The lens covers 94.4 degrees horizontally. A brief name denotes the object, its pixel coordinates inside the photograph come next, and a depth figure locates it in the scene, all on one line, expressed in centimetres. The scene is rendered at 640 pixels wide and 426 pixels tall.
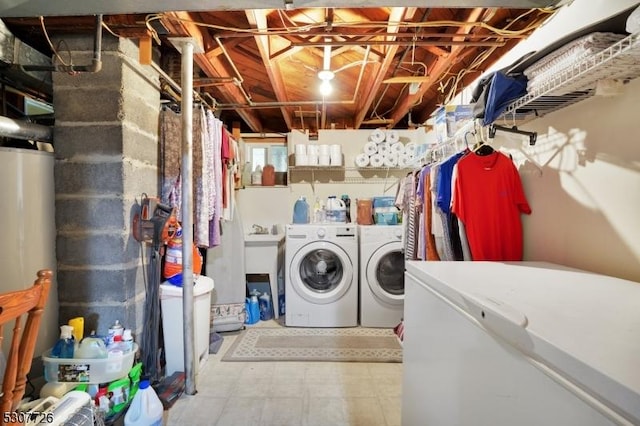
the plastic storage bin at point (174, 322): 191
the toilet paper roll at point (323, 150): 342
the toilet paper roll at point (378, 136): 348
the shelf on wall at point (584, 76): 87
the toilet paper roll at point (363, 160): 348
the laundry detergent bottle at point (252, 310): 295
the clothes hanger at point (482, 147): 162
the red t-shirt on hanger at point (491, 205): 154
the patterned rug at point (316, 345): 229
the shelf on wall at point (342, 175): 364
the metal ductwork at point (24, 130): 145
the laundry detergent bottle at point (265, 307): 309
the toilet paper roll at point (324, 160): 341
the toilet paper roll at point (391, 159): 347
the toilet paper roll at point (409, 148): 342
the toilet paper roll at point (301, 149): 342
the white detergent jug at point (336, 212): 333
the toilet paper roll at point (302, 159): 342
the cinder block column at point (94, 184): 164
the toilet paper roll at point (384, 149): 347
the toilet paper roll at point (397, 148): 346
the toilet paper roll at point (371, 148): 347
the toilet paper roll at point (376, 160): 347
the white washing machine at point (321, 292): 283
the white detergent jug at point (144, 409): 146
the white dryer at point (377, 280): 284
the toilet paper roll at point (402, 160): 344
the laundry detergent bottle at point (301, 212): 351
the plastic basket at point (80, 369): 140
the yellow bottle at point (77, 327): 154
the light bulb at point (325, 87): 234
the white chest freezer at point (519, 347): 46
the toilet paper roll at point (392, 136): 347
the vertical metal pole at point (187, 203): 178
